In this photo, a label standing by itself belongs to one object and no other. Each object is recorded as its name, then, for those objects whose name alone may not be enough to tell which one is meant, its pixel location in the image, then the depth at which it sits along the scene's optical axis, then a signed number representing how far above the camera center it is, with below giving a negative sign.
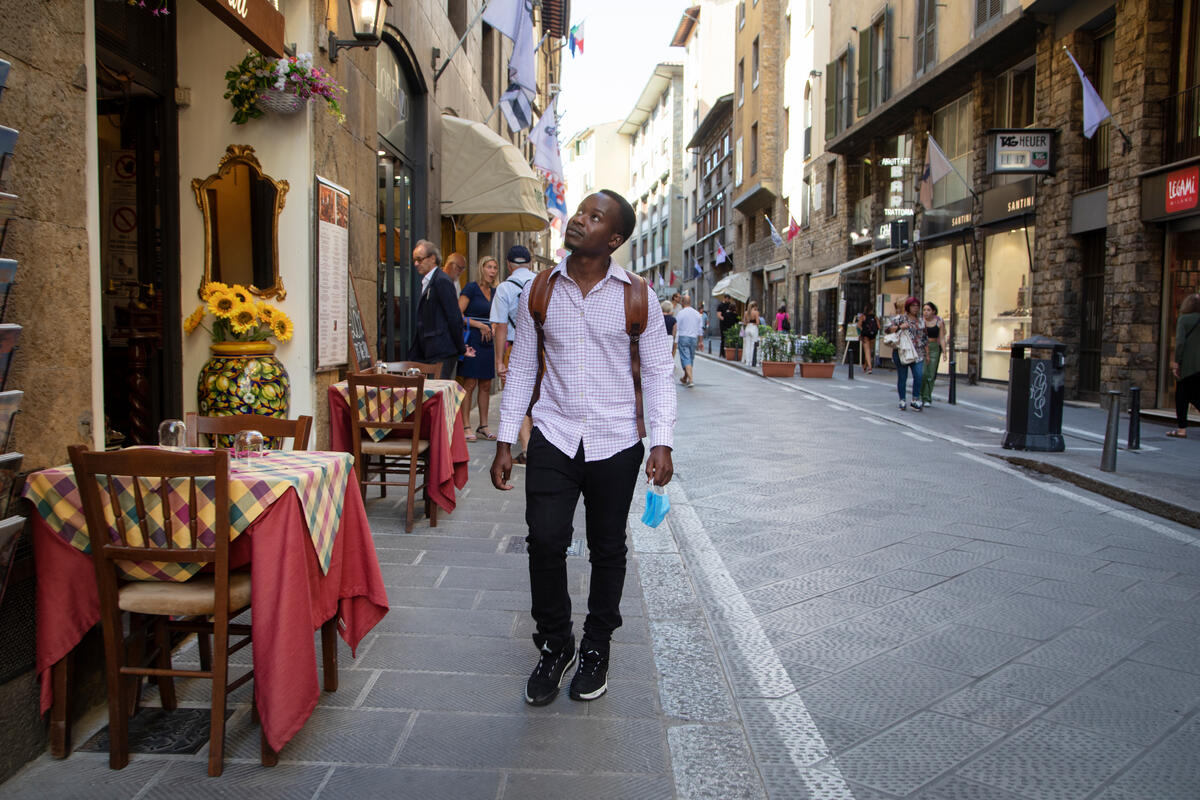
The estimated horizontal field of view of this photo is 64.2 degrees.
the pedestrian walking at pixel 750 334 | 24.83 +0.23
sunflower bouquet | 6.07 +0.13
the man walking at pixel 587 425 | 3.27 -0.29
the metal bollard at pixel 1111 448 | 8.26 -0.86
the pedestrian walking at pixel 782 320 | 29.68 +0.72
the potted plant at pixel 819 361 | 21.20 -0.38
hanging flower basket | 6.26 +1.54
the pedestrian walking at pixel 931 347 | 14.60 -0.02
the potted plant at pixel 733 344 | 27.76 -0.04
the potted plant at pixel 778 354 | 21.31 -0.25
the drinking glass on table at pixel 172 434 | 3.31 -0.35
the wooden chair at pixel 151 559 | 2.68 -0.68
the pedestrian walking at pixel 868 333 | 23.47 +0.29
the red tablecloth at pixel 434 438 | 6.11 -0.65
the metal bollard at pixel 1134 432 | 9.70 -0.86
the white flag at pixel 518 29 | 12.07 +4.06
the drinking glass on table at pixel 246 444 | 3.25 -0.37
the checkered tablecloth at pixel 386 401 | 6.18 -0.41
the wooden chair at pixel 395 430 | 5.96 -0.60
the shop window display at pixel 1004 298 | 17.83 +0.94
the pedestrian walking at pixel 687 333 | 18.05 +0.17
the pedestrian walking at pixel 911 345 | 13.75 +0.00
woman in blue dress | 9.93 +0.01
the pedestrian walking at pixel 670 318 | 18.28 +0.46
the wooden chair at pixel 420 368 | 7.01 -0.23
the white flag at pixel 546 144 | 17.11 +3.60
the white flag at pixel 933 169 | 18.09 +3.39
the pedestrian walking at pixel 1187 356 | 10.31 -0.07
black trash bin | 9.62 -0.50
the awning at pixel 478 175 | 12.77 +2.20
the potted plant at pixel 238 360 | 6.09 -0.16
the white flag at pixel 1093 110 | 13.36 +3.33
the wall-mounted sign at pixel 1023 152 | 15.87 +3.25
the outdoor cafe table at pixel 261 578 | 2.79 -0.73
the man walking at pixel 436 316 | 8.76 +0.21
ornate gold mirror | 6.39 +0.78
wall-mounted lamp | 6.98 +2.33
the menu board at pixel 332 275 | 6.92 +0.46
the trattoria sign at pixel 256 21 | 4.55 +1.61
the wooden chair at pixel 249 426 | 3.58 -0.35
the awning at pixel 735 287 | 40.22 +2.37
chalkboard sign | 7.82 -0.02
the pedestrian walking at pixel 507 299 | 8.95 +0.37
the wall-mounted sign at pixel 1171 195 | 12.28 +2.06
